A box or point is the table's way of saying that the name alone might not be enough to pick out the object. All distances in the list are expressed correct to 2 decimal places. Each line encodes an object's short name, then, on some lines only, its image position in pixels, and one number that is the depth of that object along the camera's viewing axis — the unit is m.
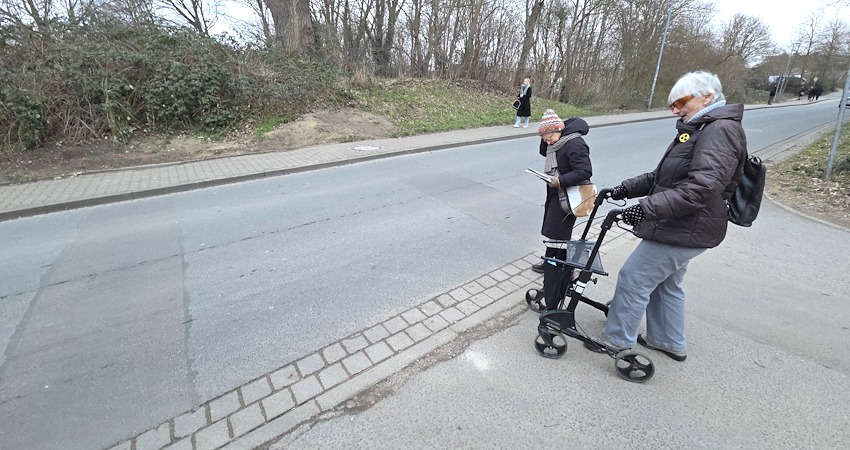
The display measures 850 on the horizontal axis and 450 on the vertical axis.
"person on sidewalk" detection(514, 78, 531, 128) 13.66
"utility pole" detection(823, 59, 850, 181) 6.63
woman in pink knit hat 3.01
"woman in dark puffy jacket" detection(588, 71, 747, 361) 2.05
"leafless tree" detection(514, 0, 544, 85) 21.44
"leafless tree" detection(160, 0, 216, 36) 20.77
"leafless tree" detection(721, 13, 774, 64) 38.72
